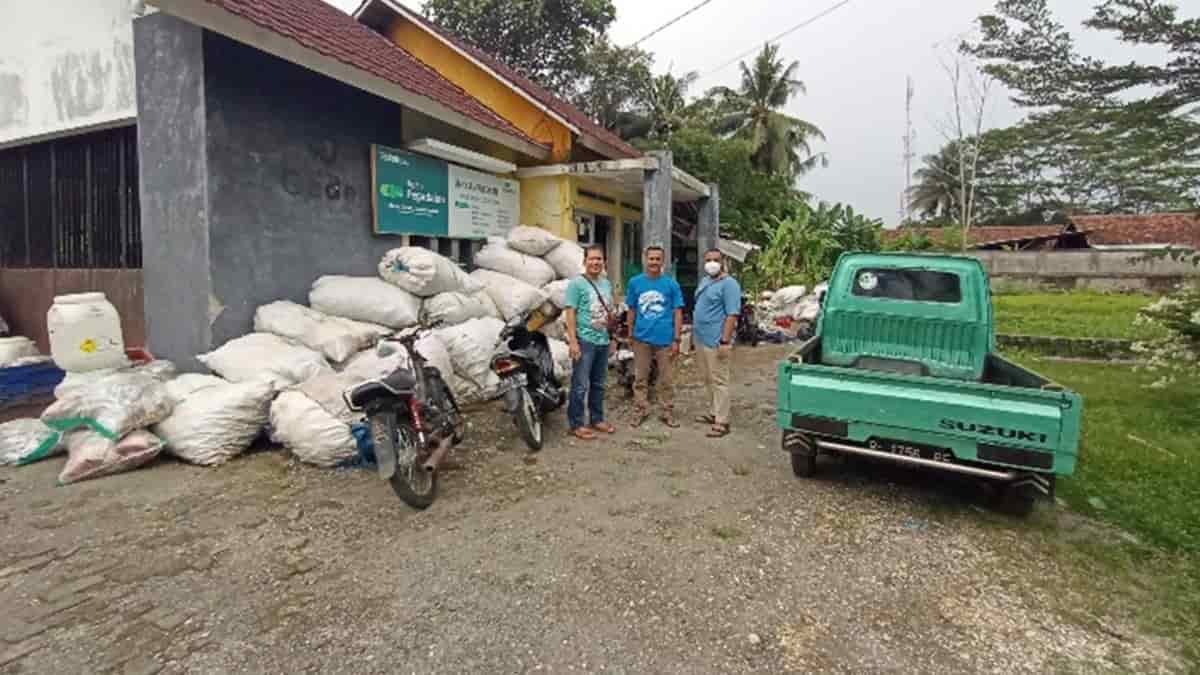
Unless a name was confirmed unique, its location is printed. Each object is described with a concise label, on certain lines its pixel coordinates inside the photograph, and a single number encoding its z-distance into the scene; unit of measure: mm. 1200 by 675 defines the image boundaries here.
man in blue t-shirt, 5258
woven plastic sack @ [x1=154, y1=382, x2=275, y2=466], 4145
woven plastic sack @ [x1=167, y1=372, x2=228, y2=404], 4383
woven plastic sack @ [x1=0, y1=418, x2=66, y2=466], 4203
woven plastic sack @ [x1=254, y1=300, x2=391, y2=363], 5047
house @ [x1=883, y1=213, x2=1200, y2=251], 29295
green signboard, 6816
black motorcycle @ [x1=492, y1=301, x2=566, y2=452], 4625
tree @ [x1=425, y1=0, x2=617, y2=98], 19297
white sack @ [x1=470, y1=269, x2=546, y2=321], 6895
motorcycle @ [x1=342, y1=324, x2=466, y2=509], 3416
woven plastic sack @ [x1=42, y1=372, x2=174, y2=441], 4043
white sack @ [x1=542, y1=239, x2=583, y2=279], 8031
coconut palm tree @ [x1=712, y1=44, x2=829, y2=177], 24969
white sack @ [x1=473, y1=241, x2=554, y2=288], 7660
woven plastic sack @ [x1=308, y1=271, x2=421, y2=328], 5535
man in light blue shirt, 5113
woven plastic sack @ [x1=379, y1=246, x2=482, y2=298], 5832
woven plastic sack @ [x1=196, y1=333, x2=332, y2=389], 4586
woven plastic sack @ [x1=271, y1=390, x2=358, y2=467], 4117
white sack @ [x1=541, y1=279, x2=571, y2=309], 7210
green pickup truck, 3279
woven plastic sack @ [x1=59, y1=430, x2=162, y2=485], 3883
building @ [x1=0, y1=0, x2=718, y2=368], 5027
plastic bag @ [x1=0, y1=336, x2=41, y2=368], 5668
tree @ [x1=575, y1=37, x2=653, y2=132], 21672
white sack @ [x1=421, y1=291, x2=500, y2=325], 5945
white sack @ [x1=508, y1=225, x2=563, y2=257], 7941
